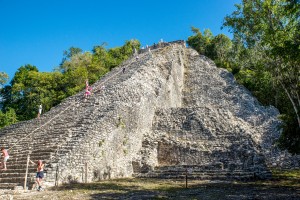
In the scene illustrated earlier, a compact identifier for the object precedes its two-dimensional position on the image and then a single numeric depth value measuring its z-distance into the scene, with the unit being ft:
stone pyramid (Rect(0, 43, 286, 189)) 44.83
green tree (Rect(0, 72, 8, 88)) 99.52
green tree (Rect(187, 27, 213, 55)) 156.35
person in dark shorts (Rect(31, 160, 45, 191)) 35.49
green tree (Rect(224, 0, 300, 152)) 46.96
